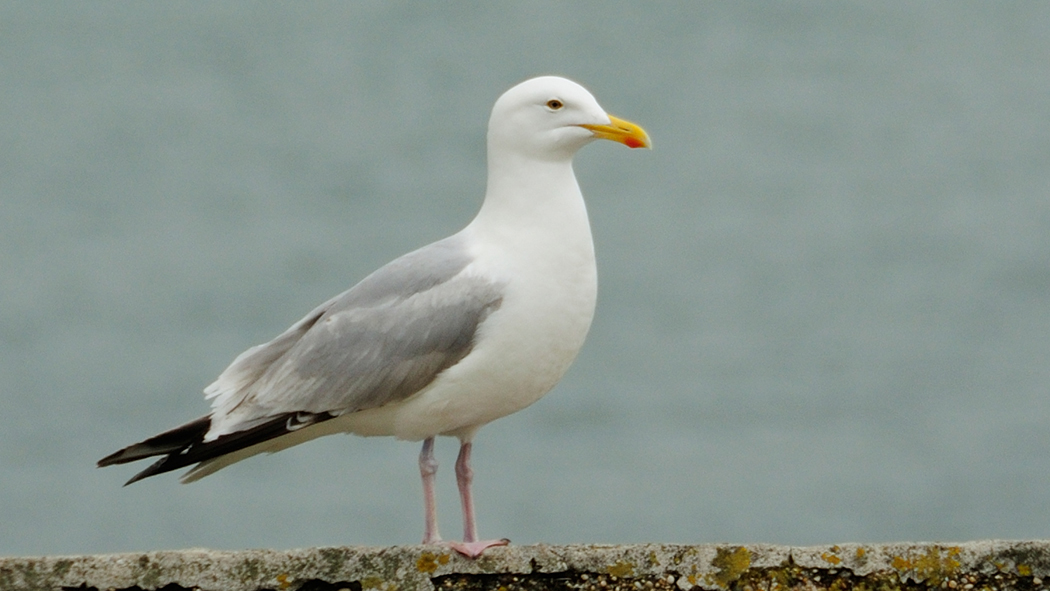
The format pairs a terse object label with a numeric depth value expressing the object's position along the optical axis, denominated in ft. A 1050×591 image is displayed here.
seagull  32.04
